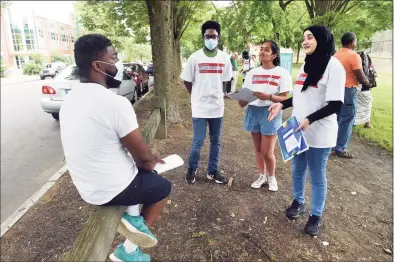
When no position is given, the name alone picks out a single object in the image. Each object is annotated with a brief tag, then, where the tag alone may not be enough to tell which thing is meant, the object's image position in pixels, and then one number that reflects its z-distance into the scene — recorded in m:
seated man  1.73
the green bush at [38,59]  40.64
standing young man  3.71
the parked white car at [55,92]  8.15
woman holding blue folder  2.54
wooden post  4.95
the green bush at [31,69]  37.69
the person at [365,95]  5.53
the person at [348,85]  4.68
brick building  46.44
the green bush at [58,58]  52.22
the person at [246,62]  14.64
